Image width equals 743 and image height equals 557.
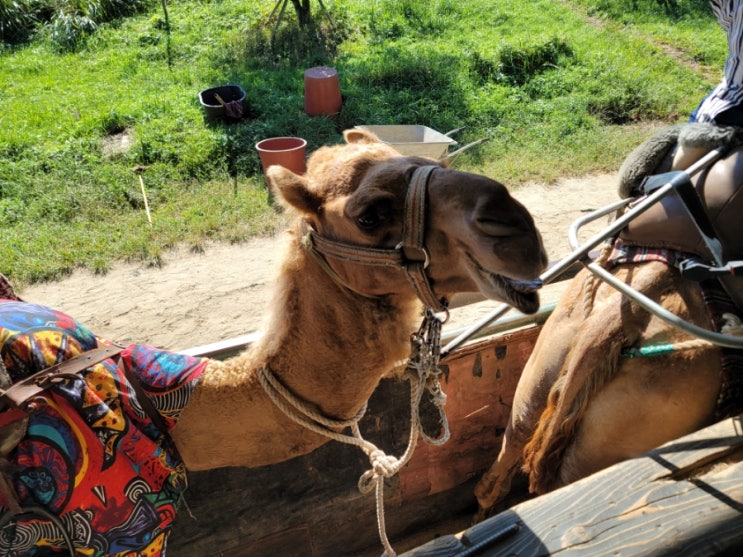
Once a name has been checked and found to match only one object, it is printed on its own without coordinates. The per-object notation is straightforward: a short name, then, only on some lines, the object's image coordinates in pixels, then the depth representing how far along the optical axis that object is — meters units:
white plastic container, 6.14
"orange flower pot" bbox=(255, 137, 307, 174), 7.01
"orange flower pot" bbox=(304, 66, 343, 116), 8.98
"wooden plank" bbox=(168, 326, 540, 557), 2.92
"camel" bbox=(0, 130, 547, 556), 1.80
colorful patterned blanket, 1.92
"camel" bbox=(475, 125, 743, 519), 2.41
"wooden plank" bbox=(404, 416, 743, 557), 1.50
